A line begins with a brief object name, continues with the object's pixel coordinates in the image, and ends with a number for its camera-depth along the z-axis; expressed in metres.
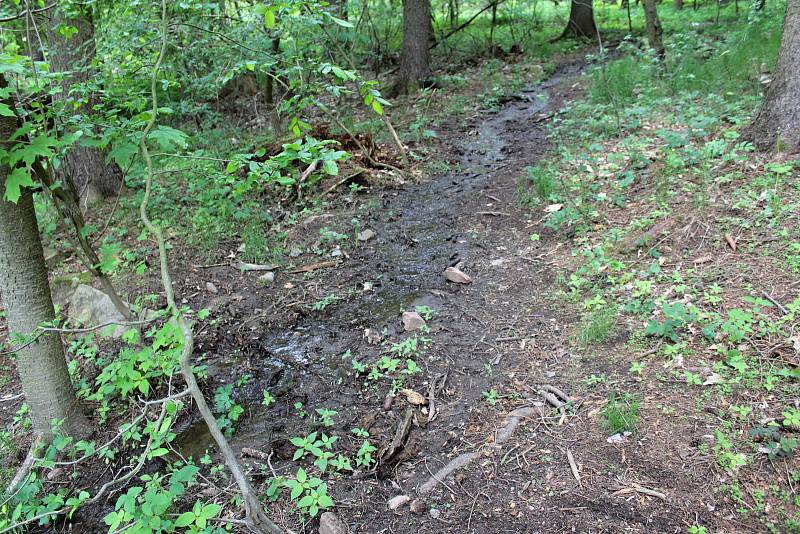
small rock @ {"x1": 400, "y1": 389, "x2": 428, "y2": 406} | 3.48
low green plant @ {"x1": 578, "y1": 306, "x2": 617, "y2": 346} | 3.69
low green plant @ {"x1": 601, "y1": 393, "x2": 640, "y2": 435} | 2.95
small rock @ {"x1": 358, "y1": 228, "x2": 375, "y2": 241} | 6.00
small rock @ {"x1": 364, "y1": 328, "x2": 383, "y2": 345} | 4.19
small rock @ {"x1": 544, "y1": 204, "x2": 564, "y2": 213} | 5.58
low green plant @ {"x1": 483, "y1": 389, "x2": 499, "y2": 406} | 3.41
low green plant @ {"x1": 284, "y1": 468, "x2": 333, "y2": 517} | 2.72
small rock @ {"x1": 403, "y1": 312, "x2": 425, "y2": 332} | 4.26
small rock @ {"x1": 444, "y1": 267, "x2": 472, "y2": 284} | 4.83
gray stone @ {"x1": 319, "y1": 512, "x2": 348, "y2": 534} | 2.63
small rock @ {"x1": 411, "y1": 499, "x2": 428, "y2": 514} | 2.74
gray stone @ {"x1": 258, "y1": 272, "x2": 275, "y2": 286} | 5.38
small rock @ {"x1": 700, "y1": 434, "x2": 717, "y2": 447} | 2.73
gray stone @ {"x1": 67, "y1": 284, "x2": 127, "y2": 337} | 4.80
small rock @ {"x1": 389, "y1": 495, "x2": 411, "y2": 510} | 2.79
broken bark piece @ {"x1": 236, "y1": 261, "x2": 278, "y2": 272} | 5.60
